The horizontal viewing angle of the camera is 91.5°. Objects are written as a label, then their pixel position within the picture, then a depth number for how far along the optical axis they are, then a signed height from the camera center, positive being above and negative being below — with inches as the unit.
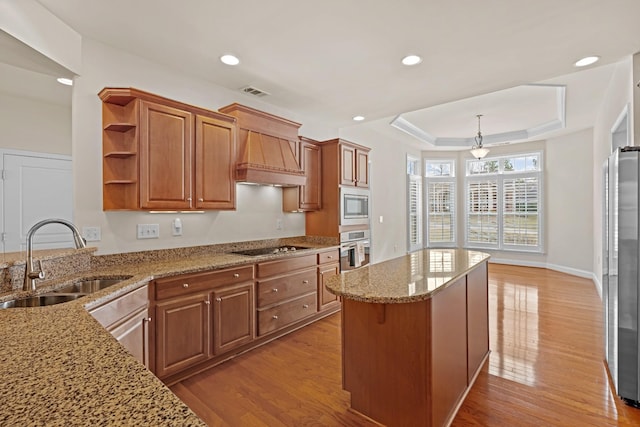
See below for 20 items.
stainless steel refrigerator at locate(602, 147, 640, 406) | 84.8 -16.4
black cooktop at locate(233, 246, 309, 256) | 137.6 -16.6
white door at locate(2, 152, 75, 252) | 133.0 +8.3
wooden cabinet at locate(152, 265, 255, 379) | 93.7 -33.5
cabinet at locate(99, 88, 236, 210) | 99.4 +21.4
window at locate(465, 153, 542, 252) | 275.6 +10.8
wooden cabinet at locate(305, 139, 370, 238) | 165.8 +18.8
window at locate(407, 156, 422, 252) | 282.0 +9.7
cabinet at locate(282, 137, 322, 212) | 161.0 +14.7
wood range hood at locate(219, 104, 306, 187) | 128.6 +29.5
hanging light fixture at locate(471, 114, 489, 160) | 235.2 +47.9
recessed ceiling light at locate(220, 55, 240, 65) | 111.0 +56.4
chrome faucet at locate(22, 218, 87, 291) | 70.0 -13.0
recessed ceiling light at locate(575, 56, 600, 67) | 110.8 +55.7
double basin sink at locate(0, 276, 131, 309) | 68.5 -19.0
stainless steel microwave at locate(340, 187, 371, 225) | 167.3 +5.2
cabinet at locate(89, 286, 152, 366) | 71.6 -26.0
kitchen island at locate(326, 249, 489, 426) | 68.3 -30.7
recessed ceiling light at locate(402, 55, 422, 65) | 110.4 +55.9
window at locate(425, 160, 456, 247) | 314.5 +9.7
